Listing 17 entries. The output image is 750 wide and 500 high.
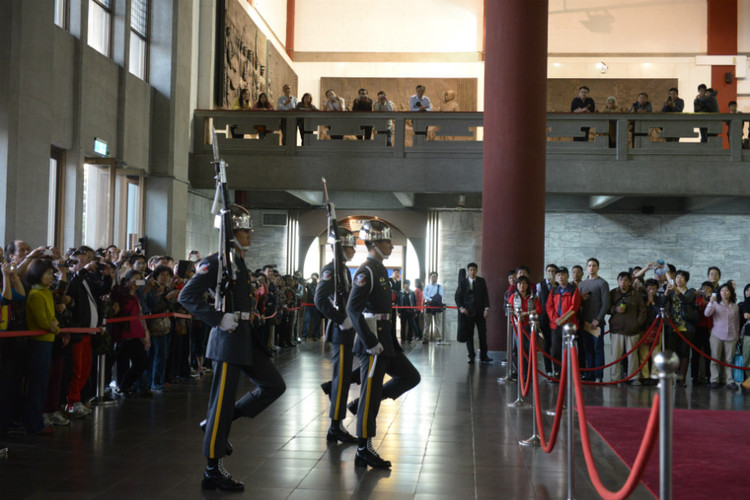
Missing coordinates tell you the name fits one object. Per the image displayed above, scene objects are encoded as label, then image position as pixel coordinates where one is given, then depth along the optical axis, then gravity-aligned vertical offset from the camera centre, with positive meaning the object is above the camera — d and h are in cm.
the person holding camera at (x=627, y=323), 1242 -87
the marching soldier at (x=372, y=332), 654 -58
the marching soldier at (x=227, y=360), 577 -73
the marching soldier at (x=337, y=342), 758 -78
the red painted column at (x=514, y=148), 1504 +206
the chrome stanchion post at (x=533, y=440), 753 -160
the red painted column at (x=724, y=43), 2325 +622
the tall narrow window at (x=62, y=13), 1282 +371
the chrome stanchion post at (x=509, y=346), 1188 -120
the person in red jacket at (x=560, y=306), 1208 -62
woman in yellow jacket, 734 -76
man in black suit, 1488 -84
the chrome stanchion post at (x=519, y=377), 927 -153
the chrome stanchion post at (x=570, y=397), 572 -97
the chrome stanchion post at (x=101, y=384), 931 -146
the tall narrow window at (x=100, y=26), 1410 +394
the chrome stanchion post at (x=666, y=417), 370 -67
